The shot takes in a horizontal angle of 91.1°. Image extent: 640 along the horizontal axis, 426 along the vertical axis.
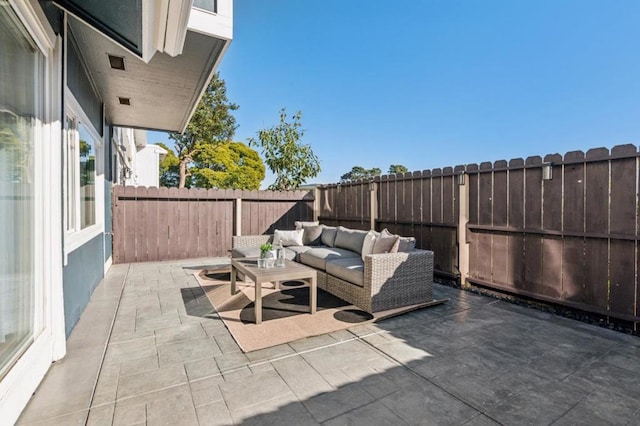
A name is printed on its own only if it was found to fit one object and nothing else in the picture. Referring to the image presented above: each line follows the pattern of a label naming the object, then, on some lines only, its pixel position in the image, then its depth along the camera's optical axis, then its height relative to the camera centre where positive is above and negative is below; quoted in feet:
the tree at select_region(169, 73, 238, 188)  54.24 +15.13
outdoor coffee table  10.76 -2.30
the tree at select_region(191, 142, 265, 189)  62.28 +9.52
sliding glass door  5.64 +0.56
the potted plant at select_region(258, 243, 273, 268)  12.39 -1.80
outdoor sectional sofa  12.08 -2.58
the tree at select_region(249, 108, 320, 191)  33.68 +6.41
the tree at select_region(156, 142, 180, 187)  66.85 +9.54
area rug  9.91 -3.89
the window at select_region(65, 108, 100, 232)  11.35 +1.56
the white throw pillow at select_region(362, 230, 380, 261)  14.04 -1.46
